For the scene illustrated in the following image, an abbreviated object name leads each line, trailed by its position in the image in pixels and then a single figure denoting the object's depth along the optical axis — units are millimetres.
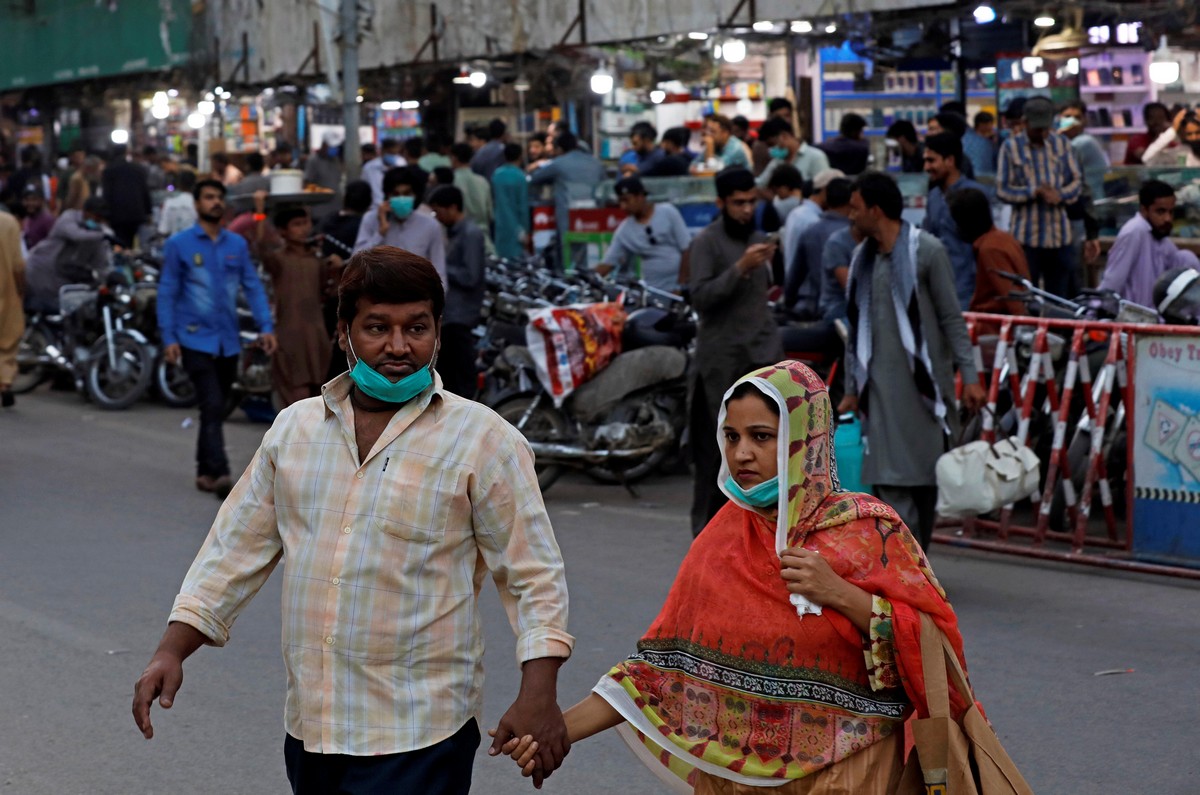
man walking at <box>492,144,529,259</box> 16875
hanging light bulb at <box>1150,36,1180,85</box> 16797
